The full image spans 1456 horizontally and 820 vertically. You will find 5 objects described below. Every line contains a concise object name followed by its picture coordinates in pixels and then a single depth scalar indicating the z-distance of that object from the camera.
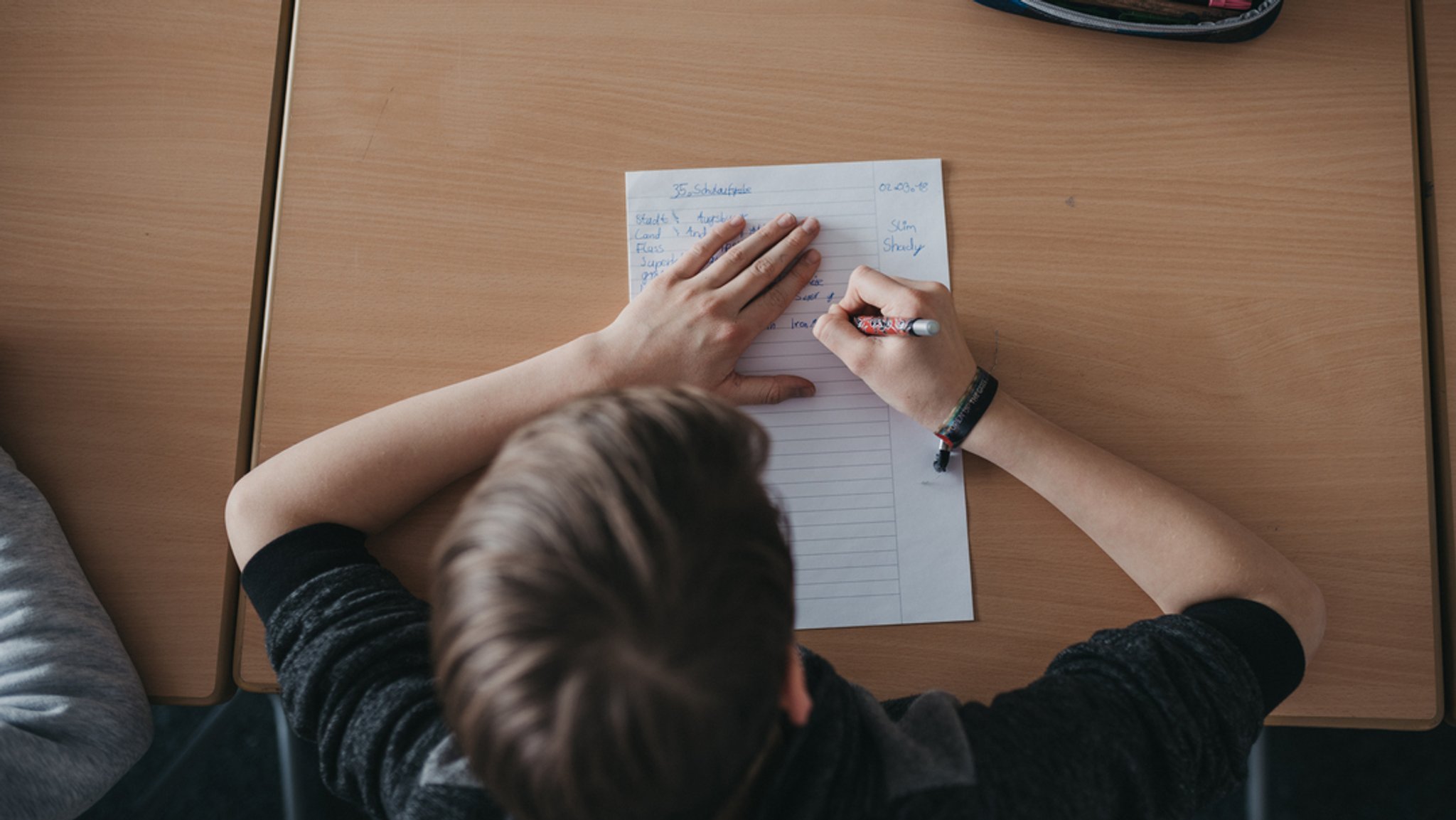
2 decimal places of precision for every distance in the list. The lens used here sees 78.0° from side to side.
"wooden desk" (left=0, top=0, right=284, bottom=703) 0.78
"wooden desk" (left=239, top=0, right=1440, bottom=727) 0.78
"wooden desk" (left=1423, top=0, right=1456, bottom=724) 0.80
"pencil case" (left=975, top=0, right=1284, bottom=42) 0.82
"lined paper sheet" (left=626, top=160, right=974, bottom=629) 0.78
